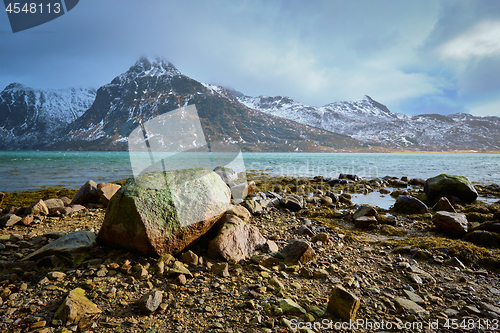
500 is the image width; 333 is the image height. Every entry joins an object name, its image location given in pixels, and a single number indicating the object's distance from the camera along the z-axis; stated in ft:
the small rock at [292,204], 32.48
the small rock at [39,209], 24.84
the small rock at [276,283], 12.12
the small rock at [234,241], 14.64
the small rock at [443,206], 33.30
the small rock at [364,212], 27.89
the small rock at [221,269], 12.90
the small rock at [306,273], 13.60
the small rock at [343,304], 9.89
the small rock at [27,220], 22.73
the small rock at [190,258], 13.57
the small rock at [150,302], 9.41
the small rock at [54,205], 26.81
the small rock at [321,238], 19.12
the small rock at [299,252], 15.31
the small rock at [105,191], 31.40
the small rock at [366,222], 26.22
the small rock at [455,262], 16.22
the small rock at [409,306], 10.86
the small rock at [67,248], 12.95
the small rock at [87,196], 32.12
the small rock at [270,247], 16.55
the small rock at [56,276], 11.10
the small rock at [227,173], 42.14
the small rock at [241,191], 34.65
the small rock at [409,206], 32.42
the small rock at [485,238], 20.11
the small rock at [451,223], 22.88
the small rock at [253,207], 27.50
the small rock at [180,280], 11.66
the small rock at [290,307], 10.16
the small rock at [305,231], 21.28
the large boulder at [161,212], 13.06
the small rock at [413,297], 11.75
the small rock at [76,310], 8.54
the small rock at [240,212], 21.33
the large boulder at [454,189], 40.52
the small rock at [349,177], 73.53
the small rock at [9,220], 21.89
